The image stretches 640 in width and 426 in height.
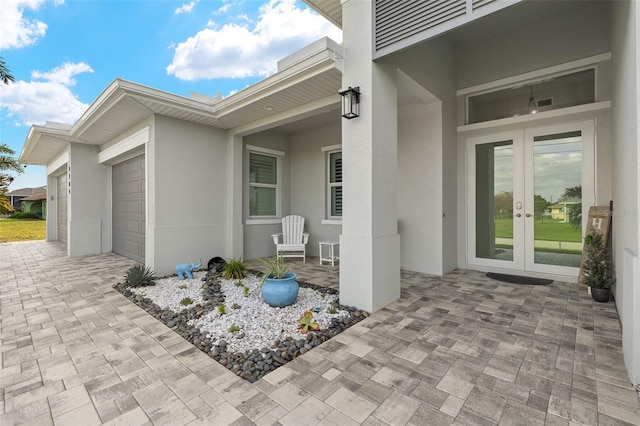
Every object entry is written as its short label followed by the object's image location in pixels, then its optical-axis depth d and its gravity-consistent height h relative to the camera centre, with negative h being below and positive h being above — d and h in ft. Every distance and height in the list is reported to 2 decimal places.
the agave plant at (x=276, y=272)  11.07 -2.37
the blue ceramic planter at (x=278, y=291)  10.64 -3.00
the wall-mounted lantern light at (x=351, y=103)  10.39 +3.97
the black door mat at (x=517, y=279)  13.67 -3.42
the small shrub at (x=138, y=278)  13.82 -3.27
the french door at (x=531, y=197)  13.61 +0.71
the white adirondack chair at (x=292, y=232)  21.18 -1.53
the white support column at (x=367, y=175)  10.35 +1.35
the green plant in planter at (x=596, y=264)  10.99 -2.16
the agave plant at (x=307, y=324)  8.67 -3.50
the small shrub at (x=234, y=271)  15.20 -3.21
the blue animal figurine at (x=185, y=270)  14.97 -3.05
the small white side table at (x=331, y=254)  18.74 -2.88
